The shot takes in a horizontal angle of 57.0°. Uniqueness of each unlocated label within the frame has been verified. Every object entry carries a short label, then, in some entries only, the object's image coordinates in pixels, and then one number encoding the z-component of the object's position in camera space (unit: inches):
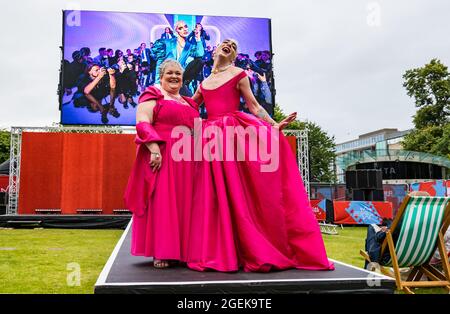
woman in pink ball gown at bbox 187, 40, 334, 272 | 113.1
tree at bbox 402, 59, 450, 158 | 1268.5
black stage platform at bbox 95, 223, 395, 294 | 91.0
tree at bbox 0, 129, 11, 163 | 1444.4
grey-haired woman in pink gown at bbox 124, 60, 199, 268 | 117.6
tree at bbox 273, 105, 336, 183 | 1492.4
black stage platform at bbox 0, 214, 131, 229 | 453.7
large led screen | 484.4
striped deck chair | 140.3
